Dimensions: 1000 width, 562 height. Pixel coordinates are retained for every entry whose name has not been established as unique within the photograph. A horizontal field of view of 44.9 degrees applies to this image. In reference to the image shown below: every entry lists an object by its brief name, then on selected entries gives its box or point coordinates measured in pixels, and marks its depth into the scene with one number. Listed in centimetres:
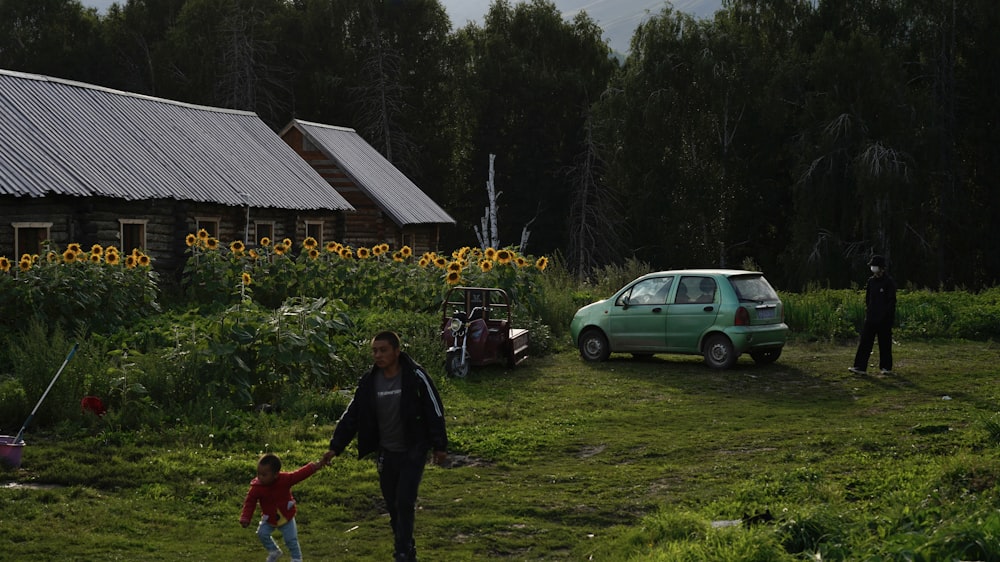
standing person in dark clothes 1792
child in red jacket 788
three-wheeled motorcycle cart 1770
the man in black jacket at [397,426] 820
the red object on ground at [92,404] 1268
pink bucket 1088
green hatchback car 1878
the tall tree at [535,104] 6100
